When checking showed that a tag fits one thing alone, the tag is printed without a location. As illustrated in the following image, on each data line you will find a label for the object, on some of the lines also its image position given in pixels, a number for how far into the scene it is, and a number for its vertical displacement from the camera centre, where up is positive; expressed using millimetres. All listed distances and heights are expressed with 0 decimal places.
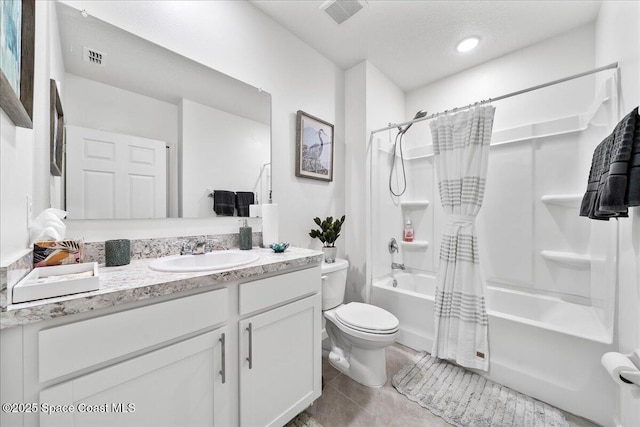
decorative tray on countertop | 628 -202
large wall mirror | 1111 +454
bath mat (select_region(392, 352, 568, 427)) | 1345 -1149
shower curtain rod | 1377 +798
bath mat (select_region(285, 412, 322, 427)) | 1321 -1151
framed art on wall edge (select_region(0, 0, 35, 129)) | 631 +438
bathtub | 1344 -870
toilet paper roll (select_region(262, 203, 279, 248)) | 1622 -87
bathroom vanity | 640 -469
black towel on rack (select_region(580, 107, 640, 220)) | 922 +137
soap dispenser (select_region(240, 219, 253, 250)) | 1551 -170
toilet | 1555 -779
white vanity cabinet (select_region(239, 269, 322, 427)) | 1062 -668
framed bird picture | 1974 +543
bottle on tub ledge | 2711 -238
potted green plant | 1974 -190
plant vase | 1954 -341
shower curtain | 1690 -285
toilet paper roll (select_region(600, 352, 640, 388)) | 866 -563
